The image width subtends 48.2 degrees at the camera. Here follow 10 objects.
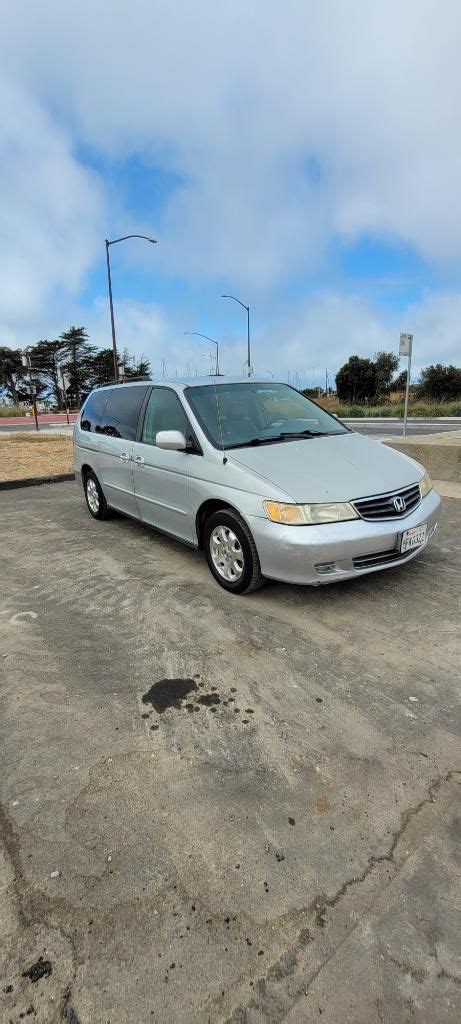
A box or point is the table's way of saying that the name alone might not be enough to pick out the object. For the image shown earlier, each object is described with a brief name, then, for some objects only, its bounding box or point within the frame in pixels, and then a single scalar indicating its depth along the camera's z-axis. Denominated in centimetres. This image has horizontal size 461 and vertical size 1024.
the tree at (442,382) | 4719
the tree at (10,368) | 8138
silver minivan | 346
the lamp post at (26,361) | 2350
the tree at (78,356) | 8200
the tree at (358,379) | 5503
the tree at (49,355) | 8231
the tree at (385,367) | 5462
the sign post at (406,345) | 1282
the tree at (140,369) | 9039
